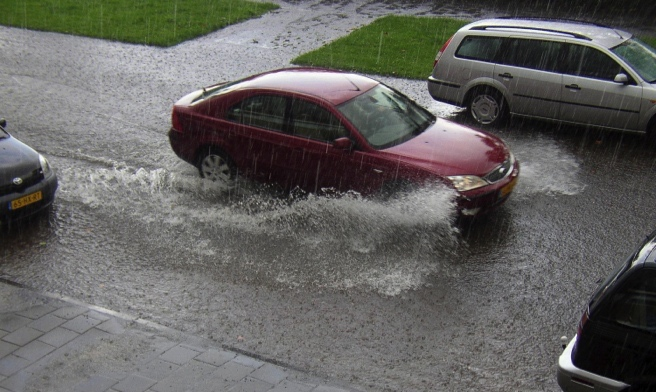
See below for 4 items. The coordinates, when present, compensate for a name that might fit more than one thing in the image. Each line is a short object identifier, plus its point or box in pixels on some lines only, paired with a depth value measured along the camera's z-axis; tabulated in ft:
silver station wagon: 36.78
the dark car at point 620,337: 15.93
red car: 28.27
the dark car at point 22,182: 29.53
